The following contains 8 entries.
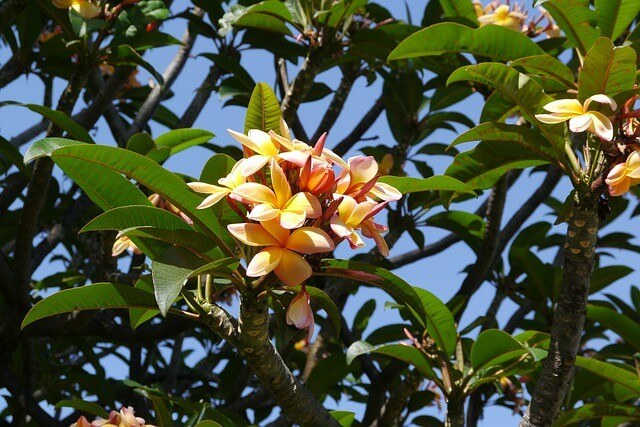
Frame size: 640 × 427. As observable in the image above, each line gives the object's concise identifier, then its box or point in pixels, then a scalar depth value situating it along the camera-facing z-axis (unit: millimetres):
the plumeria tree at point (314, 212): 1394
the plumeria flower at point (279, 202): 1320
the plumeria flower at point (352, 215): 1357
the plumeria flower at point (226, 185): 1381
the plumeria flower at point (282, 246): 1329
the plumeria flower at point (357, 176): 1383
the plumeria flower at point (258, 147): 1362
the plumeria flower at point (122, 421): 1608
